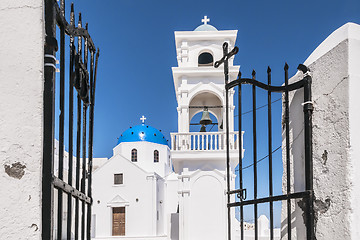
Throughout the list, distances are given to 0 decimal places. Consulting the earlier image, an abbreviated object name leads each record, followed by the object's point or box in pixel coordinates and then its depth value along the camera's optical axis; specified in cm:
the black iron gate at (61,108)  229
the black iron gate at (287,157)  278
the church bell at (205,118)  1463
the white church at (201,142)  1454
